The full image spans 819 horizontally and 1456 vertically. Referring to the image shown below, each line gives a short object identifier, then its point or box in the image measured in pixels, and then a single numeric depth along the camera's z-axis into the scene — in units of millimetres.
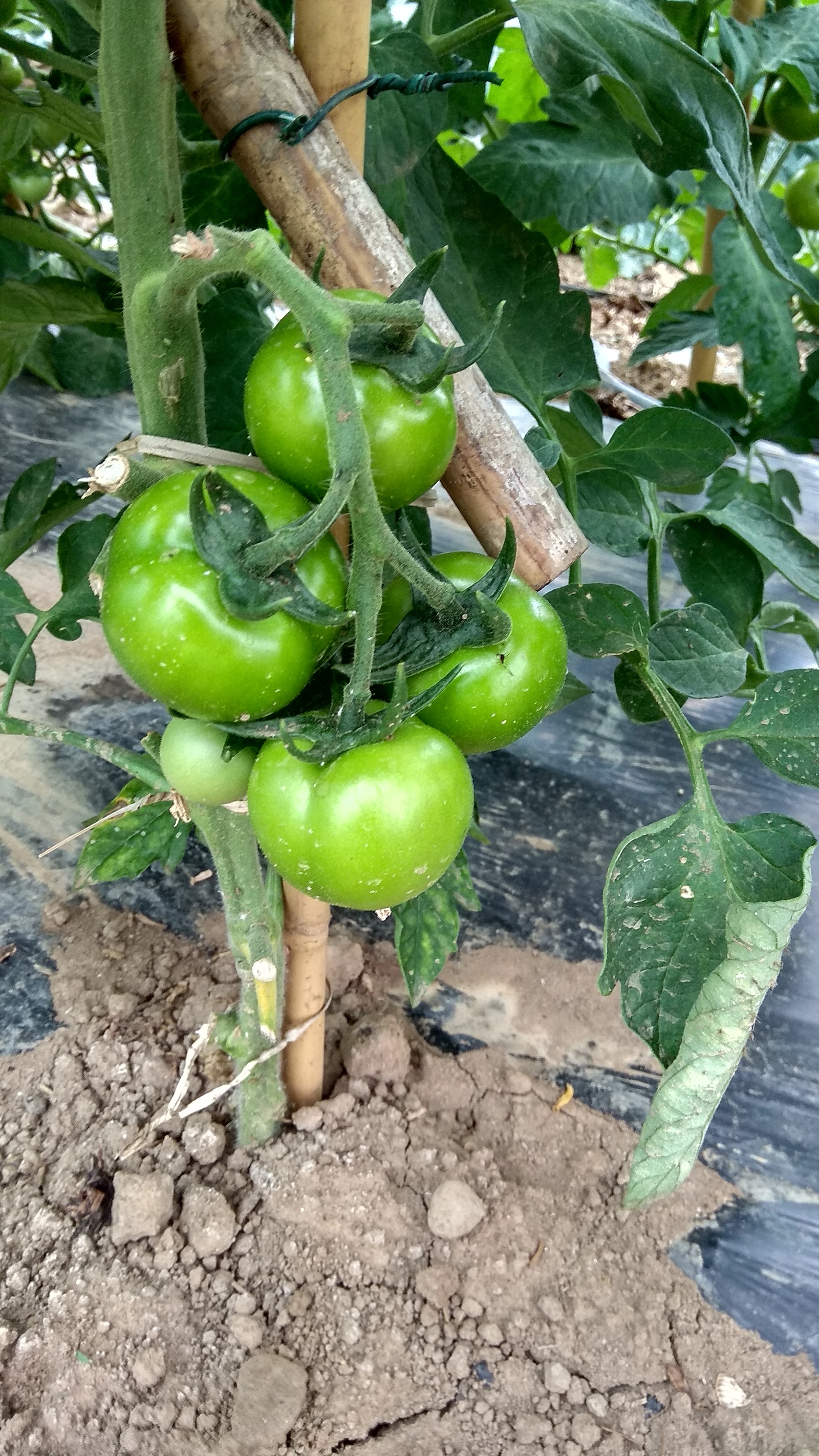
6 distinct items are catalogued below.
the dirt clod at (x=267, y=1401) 762
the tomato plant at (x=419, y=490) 418
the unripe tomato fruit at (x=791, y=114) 1069
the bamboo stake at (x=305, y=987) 786
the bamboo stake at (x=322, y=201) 472
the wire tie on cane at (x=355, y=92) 473
